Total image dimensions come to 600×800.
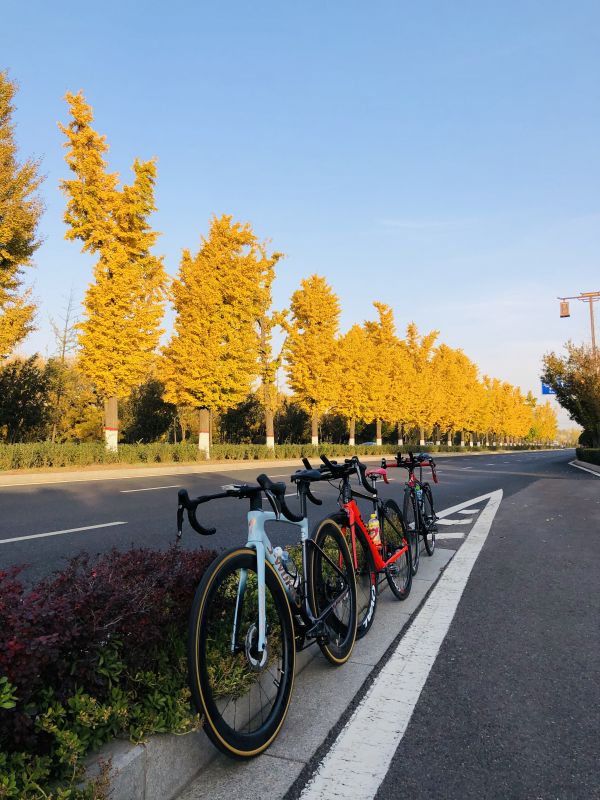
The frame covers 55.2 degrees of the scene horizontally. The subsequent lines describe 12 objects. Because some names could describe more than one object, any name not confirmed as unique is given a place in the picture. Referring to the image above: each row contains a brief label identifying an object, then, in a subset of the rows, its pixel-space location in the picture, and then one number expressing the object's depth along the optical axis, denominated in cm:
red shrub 186
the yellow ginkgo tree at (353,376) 4700
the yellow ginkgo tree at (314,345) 4184
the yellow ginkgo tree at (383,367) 5147
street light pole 4200
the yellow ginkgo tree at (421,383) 6047
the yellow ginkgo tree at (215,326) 3181
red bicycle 418
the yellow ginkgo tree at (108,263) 2527
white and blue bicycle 234
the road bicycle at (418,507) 614
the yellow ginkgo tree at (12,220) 2309
